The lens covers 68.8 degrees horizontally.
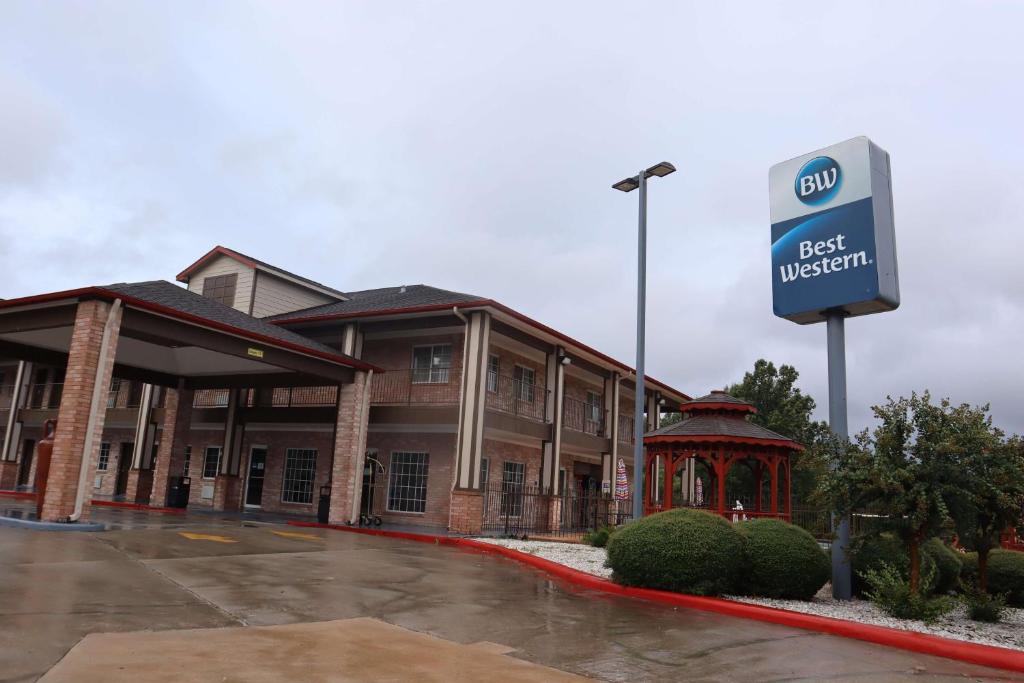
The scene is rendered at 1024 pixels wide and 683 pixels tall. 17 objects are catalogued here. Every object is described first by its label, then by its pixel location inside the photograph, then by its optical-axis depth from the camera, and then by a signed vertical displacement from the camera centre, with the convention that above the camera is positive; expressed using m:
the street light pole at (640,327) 14.01 +3.30
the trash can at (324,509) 21.64 -0.74
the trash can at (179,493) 24.20 -0.55
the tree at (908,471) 9.05 +0.47
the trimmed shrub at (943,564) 10.86 -0.74
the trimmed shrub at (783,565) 10.30 -0.82
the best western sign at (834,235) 11.12 +4.15
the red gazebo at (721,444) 18.72 +1.45
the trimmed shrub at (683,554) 10.23 -0.75
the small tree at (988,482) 8.95 +0.37
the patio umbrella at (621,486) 23.16 +0.34
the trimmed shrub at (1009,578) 11.41 -0.95
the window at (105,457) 32.12 +0.66
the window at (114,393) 32.06 +3.36
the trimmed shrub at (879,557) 10.59 -0.68
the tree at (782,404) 41.16 +5.65
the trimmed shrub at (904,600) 8.98 -1.08
